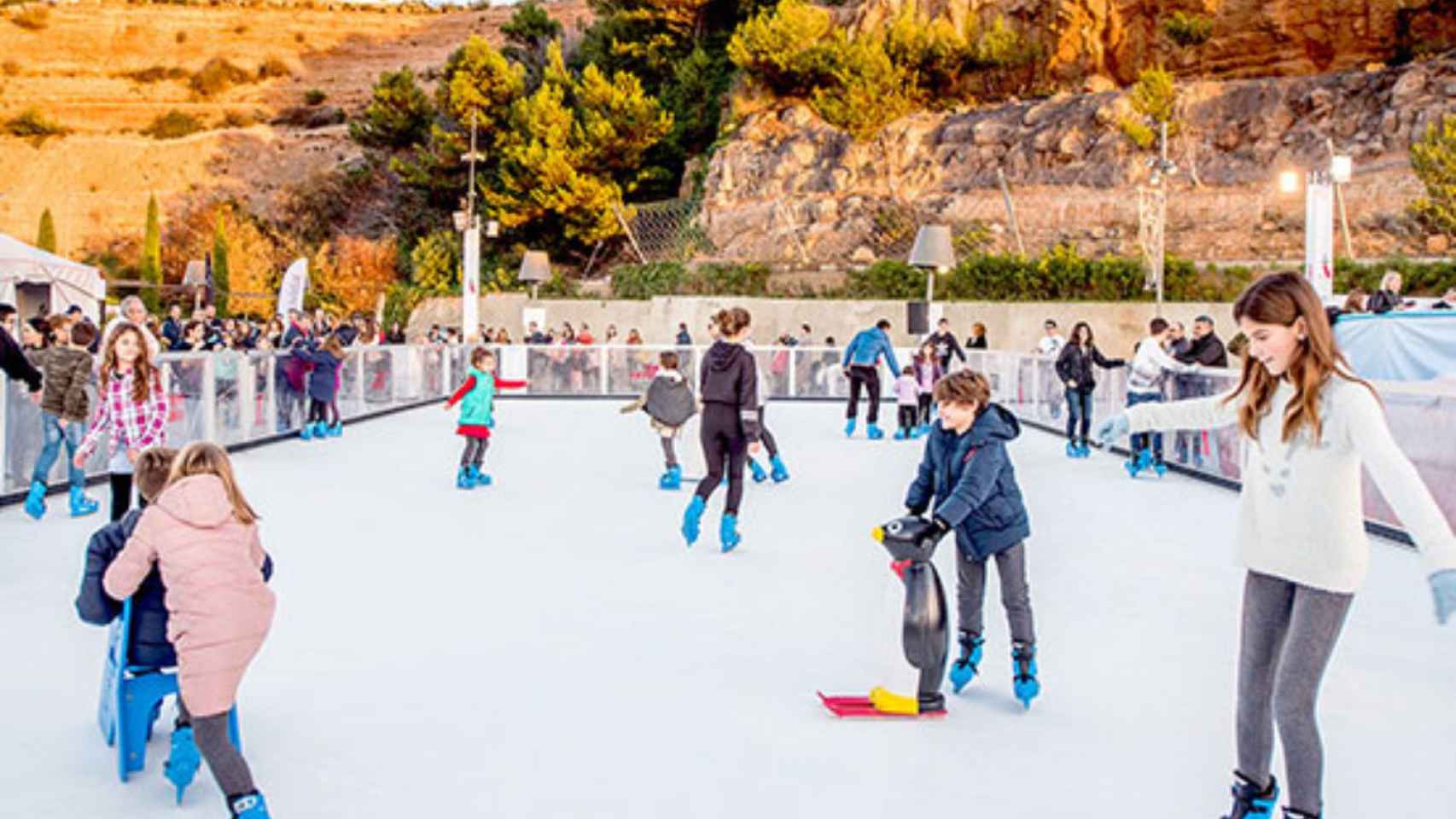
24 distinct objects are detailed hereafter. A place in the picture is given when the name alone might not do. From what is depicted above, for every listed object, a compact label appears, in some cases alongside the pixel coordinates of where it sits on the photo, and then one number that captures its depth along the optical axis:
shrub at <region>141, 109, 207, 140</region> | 76.00
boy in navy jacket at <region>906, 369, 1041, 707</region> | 4.57
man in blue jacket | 17.08
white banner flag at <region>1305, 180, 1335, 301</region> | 14.34
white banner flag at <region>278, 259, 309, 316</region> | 22.02
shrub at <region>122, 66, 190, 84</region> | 85.00
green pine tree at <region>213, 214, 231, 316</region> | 46.97
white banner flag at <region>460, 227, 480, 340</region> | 27.80
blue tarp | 10.32
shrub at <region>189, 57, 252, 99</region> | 83.06
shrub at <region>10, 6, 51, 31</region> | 92.56
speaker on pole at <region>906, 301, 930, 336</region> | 24.25
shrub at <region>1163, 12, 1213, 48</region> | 43.78
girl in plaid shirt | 7.20
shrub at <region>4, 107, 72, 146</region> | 68.81
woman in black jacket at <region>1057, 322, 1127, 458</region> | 14.67
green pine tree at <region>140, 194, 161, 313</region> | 50.09
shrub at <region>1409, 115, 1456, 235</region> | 32.84
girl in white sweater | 3.12
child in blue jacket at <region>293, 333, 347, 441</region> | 15.94
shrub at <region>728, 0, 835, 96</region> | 42.34
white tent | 22.00
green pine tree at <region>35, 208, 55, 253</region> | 51.91
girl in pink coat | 3.38
